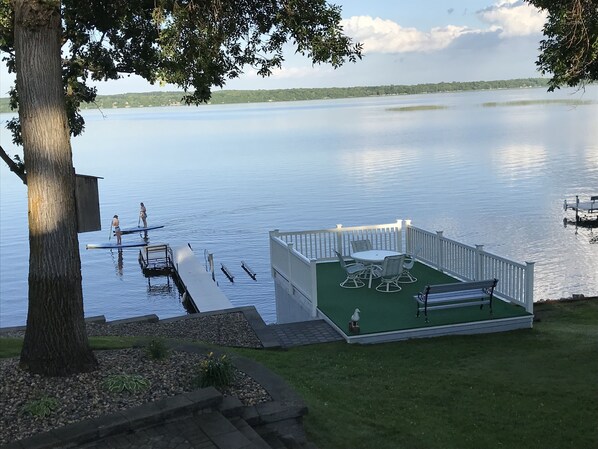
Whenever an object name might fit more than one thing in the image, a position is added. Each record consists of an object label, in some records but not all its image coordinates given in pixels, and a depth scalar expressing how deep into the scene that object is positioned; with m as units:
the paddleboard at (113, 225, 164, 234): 40.38
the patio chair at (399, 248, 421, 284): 14.75
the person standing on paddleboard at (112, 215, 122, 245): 38.62
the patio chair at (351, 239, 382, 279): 15.13
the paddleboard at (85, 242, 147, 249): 38.44
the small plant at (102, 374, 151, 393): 6.88
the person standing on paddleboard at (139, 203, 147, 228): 40.65
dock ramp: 24.12
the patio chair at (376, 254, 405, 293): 13.65
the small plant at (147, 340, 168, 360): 7.94
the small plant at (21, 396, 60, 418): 6.30
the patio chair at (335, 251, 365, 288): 14.60
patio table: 14.29
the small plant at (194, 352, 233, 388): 7.12
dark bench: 11.86
